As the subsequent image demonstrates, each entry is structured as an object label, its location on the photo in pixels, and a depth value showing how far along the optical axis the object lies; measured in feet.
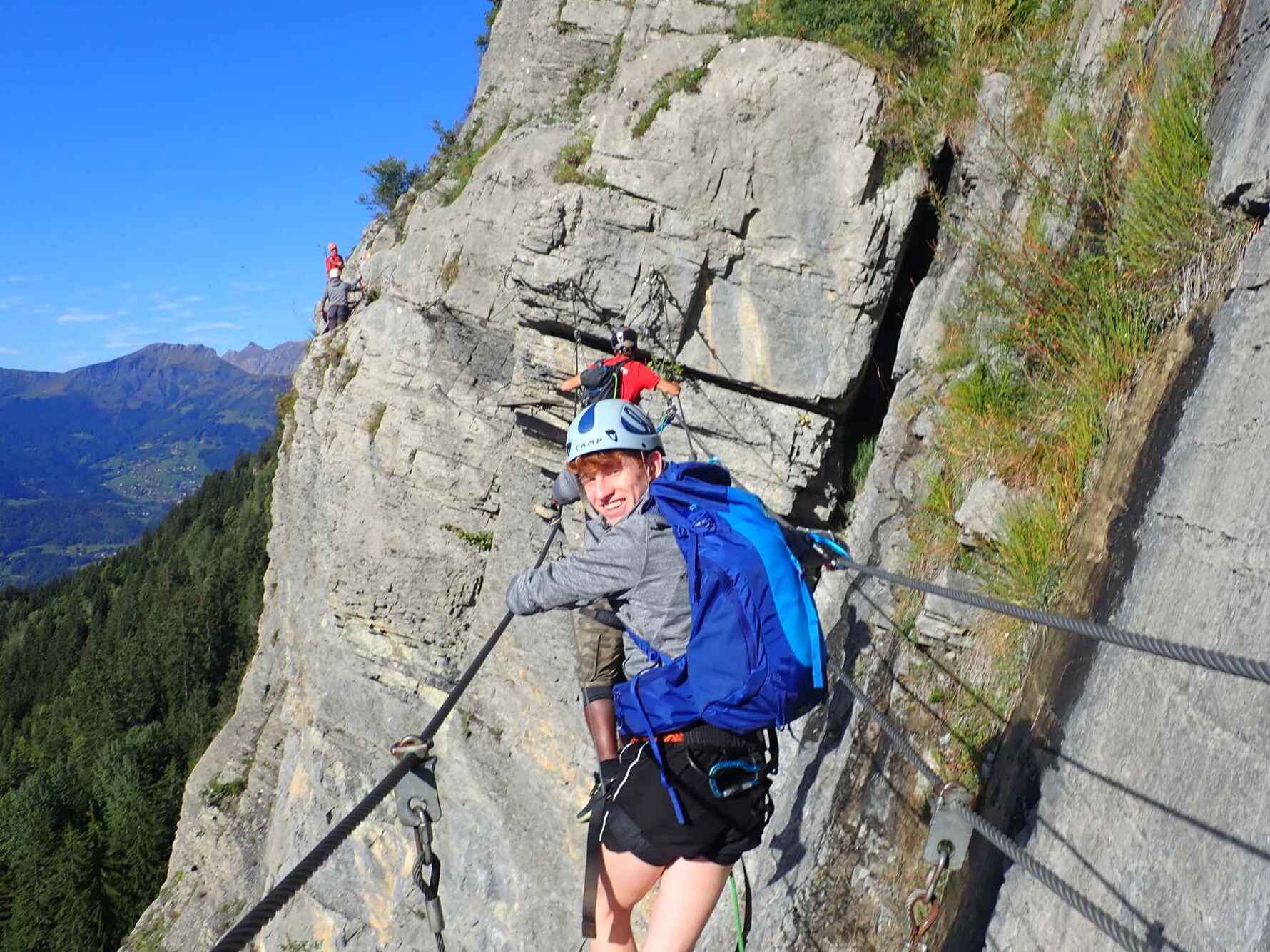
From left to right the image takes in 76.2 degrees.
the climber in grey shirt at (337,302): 52.37
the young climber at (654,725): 10.87
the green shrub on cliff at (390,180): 79.05
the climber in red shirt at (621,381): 27.02
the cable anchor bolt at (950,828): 9.27
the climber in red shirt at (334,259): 55.01
